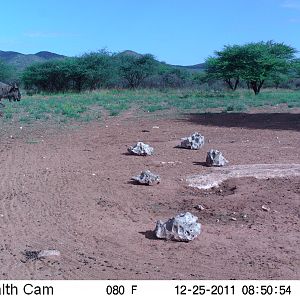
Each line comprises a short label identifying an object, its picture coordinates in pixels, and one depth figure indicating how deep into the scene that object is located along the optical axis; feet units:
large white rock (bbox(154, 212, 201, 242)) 18.71
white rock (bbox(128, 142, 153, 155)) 34.71
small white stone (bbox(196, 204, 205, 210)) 22.70
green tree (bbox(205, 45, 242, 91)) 131.23
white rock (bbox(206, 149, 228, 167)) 30.63
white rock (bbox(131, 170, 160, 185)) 26.53
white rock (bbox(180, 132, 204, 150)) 37.17
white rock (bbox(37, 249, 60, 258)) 17.30
